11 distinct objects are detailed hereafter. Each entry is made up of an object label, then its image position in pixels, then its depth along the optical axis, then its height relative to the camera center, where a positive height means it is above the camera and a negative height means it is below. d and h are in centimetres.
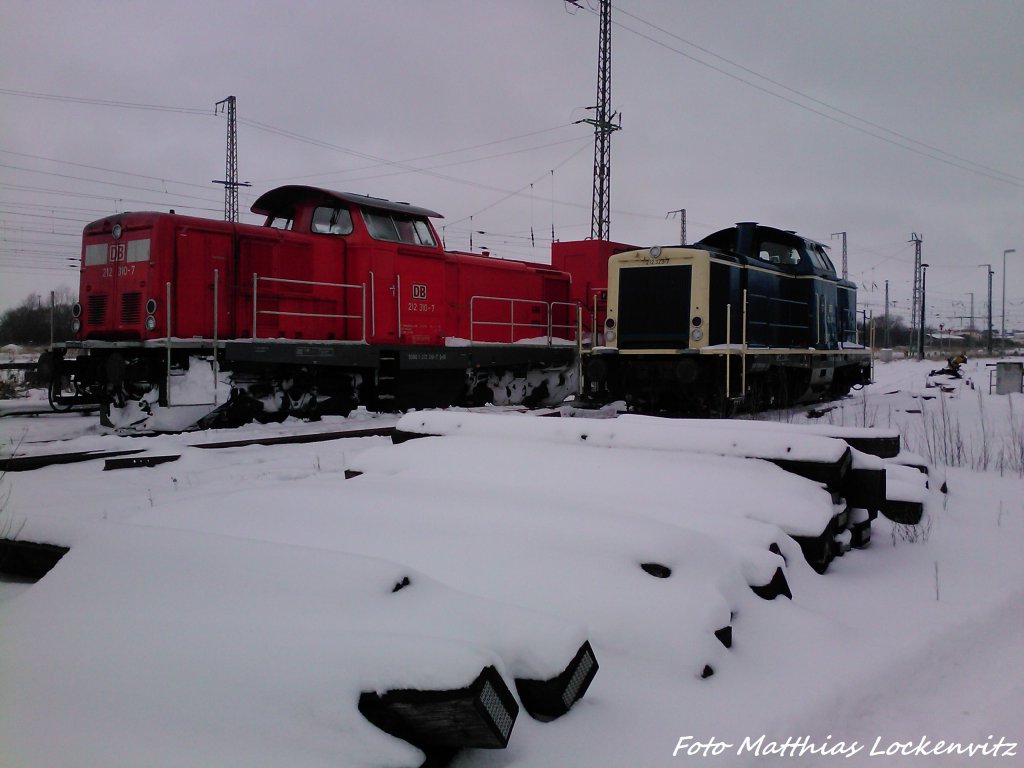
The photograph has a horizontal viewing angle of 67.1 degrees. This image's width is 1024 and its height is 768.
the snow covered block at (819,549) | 387 -93
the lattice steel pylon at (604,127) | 2277 +713
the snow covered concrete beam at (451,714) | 189 -88
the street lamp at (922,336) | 4551 +190
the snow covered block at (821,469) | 430 -58
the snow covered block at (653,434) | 442 -43
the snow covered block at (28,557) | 317 -83
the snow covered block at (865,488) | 458 -72
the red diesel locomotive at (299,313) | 973 +72
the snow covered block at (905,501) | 498 -86
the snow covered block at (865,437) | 513 -47
